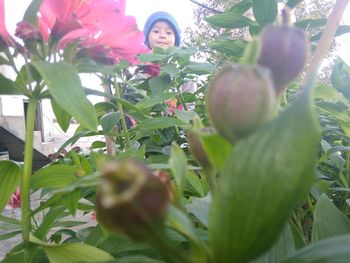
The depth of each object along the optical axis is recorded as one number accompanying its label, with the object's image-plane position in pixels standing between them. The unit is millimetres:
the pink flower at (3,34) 411
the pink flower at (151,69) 813
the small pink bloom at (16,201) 901
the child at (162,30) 1631
